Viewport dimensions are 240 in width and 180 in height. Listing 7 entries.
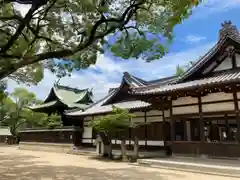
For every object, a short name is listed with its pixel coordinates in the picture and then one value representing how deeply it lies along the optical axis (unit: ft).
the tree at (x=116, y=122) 40.37
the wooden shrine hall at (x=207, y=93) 32.24
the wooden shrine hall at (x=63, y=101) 77.44
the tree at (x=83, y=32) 23.09
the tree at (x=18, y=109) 109.97
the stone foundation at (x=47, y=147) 61.90
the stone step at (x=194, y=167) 26.02
